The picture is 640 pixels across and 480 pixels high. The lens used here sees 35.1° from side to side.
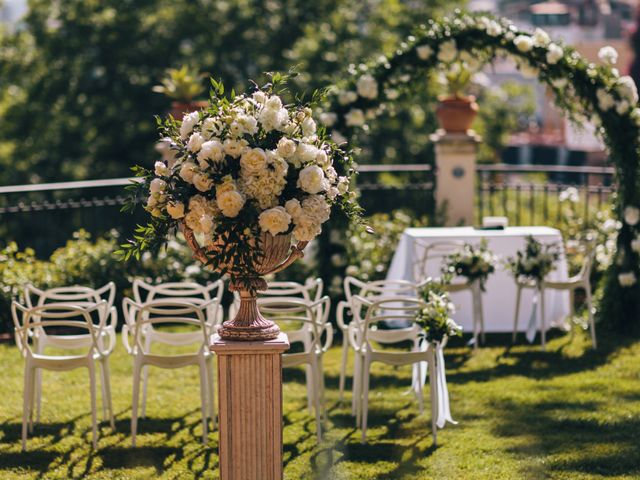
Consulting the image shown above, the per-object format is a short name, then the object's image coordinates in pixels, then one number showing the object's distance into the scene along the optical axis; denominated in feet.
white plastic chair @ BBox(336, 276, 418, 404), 21.78
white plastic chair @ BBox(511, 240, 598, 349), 28.55
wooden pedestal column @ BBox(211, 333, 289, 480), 15.03
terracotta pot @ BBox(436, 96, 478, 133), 36.47
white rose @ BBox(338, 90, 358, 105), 31.32
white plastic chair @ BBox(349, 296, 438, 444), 20.12
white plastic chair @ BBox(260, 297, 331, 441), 20.38
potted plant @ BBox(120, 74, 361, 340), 14.24
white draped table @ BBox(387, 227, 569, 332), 30.09
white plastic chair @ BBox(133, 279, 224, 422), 22.38
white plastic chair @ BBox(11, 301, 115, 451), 19.61
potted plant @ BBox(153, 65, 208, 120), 34.65
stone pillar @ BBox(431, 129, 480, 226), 36.91
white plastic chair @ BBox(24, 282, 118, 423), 22.27
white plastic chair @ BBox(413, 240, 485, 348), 28.68
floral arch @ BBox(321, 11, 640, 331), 29.43
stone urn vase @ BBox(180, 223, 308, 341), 14.71
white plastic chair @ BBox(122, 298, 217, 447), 20.03
